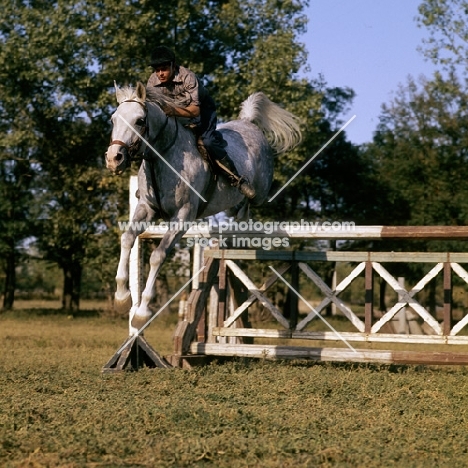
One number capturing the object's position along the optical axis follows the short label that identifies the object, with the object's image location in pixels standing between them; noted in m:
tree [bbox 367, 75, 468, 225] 30.62
